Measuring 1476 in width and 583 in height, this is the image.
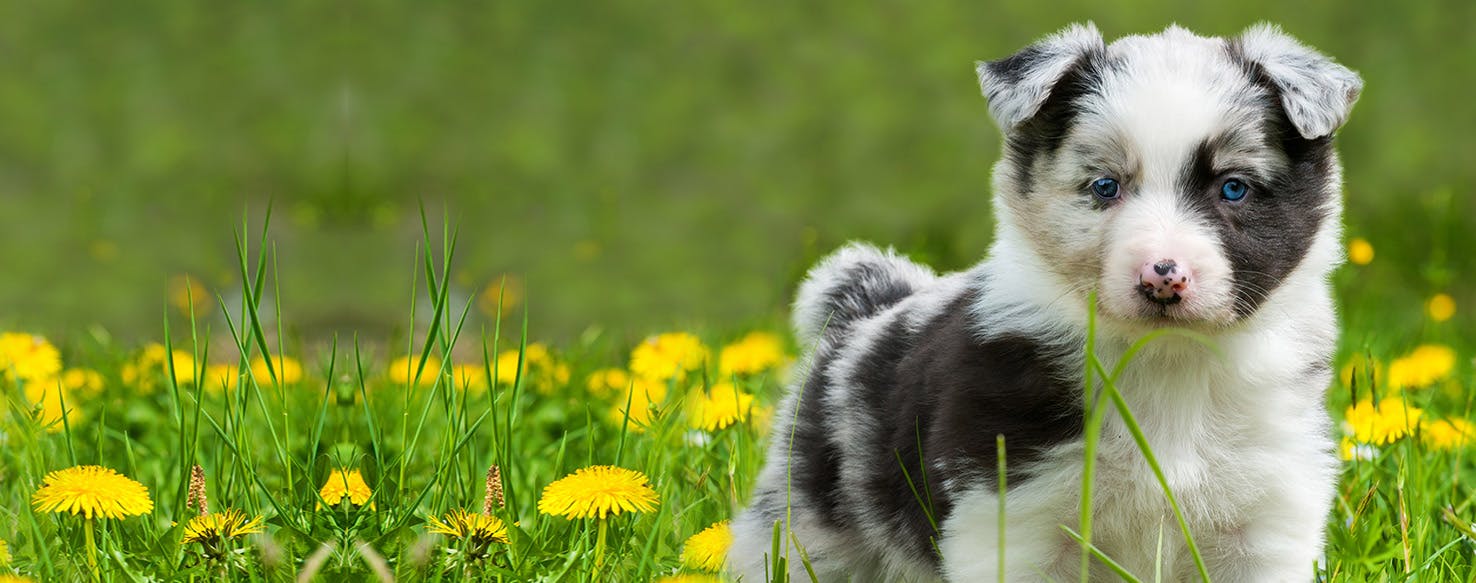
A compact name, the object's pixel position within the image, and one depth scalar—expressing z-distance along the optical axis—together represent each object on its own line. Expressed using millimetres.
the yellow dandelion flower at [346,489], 6414
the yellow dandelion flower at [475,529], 5961
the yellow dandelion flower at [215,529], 5914
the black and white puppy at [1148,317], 5723
